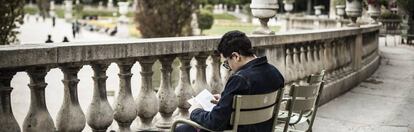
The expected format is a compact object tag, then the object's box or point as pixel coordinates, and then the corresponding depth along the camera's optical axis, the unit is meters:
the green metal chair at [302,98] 4.56
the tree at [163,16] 31.97
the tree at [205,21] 47.62
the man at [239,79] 3.68
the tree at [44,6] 99.25
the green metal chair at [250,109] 3.64
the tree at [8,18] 12.63
